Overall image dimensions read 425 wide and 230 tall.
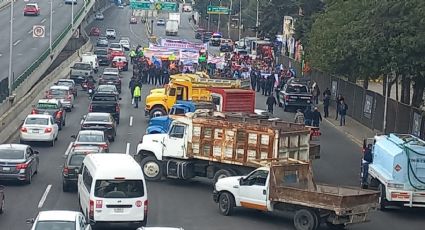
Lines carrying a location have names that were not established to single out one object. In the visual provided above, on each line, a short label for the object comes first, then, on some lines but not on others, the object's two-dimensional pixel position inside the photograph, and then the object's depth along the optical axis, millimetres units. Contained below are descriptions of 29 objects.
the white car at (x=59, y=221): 20938
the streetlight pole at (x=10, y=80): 52803
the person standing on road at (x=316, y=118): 47844
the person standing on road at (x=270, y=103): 55094
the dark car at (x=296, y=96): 60656
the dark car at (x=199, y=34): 140625
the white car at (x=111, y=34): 128625
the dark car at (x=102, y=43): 107619
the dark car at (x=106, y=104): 50344
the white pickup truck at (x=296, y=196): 26266
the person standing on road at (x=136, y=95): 57656
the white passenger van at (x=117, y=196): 25281
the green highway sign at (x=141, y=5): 111812
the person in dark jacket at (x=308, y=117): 47094
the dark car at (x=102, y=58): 88900
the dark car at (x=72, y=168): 31469
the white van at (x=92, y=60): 80562
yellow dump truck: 50375
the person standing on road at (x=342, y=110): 53375
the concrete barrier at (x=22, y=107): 46031
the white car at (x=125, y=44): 108562
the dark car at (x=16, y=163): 32500
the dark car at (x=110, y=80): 65562
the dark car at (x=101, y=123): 43534
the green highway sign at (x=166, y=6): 112062
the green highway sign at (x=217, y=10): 128075
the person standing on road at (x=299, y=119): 44700
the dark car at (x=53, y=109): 48688
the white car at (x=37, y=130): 42938
